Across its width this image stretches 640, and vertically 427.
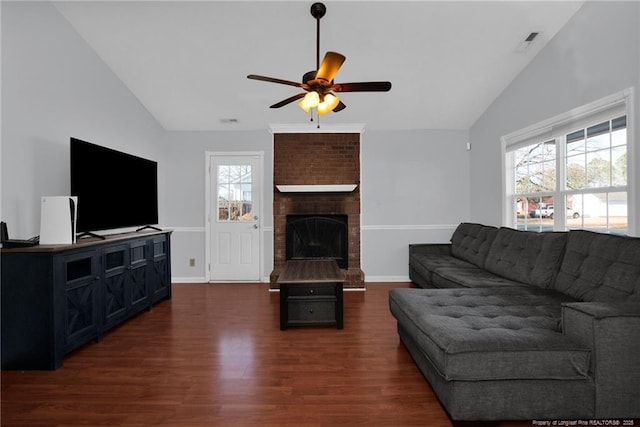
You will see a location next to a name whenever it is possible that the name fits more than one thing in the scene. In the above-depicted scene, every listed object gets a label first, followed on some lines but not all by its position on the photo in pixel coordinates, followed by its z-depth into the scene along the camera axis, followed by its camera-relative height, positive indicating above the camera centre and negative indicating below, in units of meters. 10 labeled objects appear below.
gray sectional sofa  1.64 -0.67
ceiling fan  2.41 +0.97
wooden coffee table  3.19 -0.87
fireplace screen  5.10 -0.40
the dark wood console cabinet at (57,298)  2.40 -0.67
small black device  2.41 -0.21
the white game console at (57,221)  2.63 -0.07
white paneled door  5.27 -0.32
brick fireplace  5.14 +0.53
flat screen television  3.00 +0.25
